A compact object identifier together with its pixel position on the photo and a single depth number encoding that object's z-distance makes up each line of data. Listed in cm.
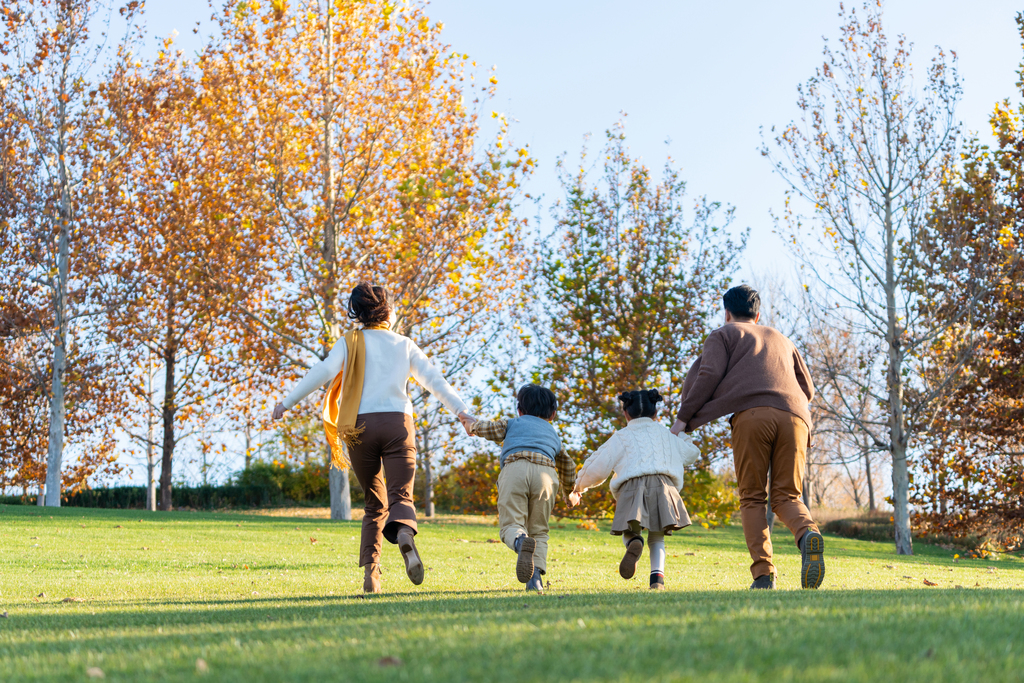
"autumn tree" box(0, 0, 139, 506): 2114
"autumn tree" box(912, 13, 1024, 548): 1755
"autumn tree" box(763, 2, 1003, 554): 1812
